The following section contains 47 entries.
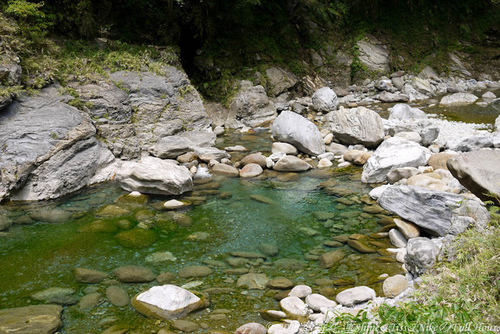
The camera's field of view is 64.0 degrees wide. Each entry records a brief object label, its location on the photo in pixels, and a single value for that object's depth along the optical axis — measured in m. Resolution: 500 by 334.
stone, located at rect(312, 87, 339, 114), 12.00
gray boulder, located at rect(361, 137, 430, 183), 6.65
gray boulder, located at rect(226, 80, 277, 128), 11.19
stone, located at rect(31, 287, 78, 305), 3.67
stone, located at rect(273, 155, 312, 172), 7.43
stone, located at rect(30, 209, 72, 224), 5.44
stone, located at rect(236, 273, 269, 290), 3.92
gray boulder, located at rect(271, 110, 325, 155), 8.20
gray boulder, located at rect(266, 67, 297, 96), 13.01
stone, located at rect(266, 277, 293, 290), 3.87
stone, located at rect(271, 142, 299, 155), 8.23
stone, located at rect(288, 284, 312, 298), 3.68
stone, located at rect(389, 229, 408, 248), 4.48
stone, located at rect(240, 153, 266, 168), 7.65
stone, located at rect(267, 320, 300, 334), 3.12
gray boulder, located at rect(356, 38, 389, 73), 15.63
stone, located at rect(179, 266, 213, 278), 4.14
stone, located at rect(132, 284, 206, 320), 3.42
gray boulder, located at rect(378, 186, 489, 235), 3.86
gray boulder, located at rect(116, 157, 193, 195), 6.22
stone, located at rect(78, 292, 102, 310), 3.62
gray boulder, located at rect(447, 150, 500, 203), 4.05
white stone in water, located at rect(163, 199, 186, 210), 5.86
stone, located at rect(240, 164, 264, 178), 7.25
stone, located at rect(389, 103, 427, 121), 10.37
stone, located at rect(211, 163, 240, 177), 7.33
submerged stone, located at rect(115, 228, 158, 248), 4.79
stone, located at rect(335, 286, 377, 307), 3.46
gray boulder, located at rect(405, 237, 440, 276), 3.44
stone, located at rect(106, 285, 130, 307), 3.66
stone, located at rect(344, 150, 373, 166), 7.61
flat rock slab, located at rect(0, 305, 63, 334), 3.20
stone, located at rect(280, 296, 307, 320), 3.37
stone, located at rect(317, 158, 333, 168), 7.68
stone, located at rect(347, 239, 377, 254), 4.47
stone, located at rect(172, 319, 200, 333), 3.25
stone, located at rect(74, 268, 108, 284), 4.02
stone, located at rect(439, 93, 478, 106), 12.76
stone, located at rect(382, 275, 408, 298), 3.48
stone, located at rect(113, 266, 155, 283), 4.03
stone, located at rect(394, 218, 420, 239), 4.49
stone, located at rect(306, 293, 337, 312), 3.44
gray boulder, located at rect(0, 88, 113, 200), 6.11
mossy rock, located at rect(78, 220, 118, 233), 5.14
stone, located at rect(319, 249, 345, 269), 4.27
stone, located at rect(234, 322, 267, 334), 3.15
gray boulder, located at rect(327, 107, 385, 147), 8.20
